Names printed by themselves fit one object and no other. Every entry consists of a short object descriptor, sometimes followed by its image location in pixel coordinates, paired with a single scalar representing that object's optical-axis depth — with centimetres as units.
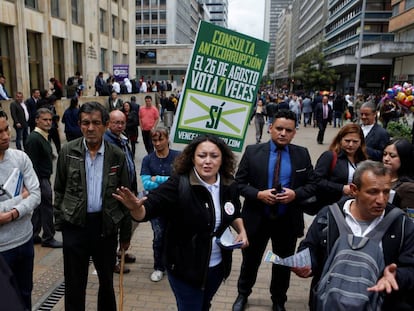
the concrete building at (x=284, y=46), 14962
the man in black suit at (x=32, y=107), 1228
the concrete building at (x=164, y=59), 7006
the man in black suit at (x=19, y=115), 1137
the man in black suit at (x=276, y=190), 368
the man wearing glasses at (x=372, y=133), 498
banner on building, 2355
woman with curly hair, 272
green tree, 5334
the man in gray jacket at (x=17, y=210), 303
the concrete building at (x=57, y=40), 2084
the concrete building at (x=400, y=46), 4203
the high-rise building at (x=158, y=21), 8000
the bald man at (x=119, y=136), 471
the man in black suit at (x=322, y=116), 1541
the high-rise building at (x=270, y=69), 18645
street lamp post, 2535
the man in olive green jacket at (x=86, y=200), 318
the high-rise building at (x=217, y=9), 17300
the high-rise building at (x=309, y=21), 9262
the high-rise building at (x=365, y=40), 5747
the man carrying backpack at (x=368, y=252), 216
